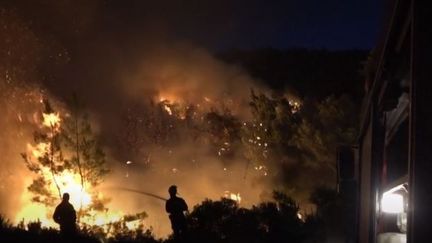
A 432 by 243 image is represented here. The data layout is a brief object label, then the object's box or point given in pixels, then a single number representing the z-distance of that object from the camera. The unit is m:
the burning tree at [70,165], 21.72
